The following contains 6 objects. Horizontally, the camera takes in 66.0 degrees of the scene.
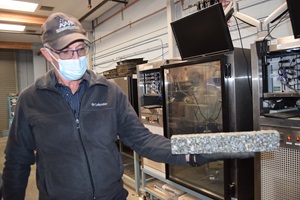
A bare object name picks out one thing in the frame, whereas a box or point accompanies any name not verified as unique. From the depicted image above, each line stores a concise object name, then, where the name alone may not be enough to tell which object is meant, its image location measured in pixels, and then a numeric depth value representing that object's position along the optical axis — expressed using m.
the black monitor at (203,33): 1.82
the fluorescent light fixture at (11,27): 5.44
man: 1.11
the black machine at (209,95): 1.85
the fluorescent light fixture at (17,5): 4.10
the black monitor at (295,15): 1.39
